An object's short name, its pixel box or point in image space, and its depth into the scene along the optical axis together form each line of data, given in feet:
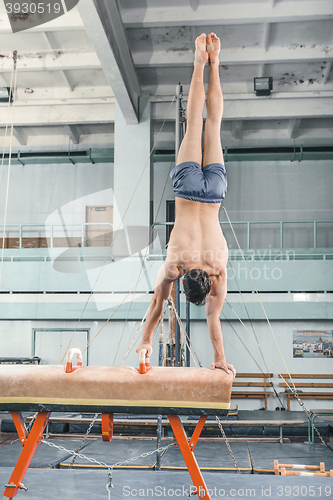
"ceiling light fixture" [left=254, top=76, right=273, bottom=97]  26.04
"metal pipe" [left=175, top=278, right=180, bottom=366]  17.59
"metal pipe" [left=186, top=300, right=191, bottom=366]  19.82
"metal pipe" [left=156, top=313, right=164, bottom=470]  13.96
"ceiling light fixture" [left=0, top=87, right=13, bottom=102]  27.40
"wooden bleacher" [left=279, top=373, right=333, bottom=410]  27.58
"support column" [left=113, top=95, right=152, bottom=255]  26.45
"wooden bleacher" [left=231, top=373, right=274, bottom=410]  28.07
